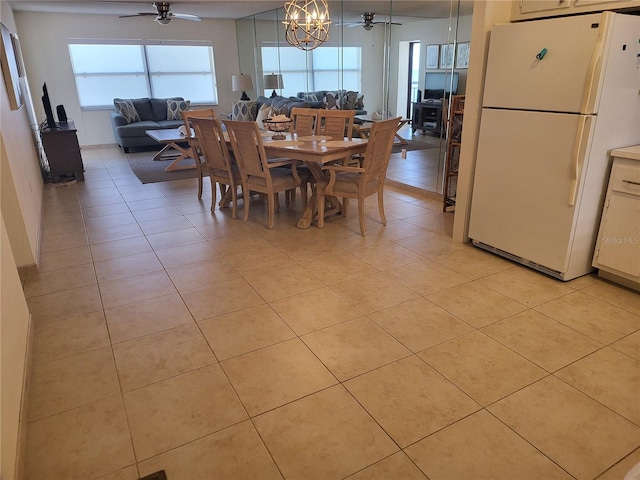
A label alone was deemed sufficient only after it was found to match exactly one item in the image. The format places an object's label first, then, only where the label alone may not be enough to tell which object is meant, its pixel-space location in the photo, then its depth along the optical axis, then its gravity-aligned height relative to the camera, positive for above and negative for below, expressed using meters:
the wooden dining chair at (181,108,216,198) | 4.75 -0.49
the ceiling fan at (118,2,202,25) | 6.07 +1.03
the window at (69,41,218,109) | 8.27 +0.38
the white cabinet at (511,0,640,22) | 2.40 +0.42
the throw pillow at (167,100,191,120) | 8.41 -0.31
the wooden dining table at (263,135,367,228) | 3.58 -0.49
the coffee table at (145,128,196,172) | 6.26 -0.73
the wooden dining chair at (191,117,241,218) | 3.93 -0.59
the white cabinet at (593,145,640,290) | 2.50 -0.78
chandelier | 3.65 +0.53
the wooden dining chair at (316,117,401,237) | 3.58 -0.73
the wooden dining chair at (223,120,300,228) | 3.63 -0.64
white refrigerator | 2.38 -0.26
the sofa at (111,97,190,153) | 7.67 -0.46
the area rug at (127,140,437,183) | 5.87 -1.07
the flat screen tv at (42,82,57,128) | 5.59 -0.20
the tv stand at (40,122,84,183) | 5.38 -0.67
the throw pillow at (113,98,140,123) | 7.94 -0.31
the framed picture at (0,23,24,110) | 3.72 +0.20
